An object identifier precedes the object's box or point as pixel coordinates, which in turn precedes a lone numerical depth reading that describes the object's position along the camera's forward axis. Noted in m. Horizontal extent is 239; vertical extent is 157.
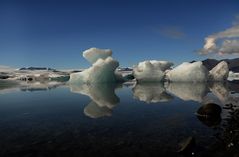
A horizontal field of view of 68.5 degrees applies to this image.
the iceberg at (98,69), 33.91
